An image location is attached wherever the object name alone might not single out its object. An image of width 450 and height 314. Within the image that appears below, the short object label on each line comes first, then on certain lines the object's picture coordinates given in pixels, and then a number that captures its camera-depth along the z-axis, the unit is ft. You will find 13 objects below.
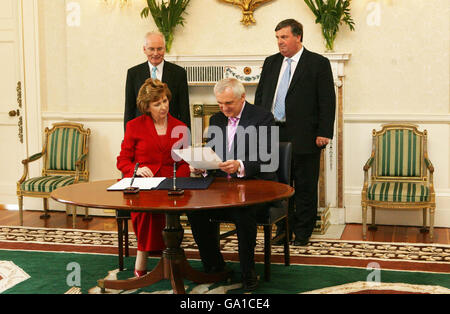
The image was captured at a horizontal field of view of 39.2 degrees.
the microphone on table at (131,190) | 11.84
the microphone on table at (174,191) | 11.65
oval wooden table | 10.82
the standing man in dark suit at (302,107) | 17.26
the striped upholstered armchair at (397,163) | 18.85
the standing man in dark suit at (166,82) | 17.30
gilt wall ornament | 20.88
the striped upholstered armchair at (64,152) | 22.02
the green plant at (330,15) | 19.63
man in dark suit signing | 13.07
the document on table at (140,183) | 12.35
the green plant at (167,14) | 20.92
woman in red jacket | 13.84
